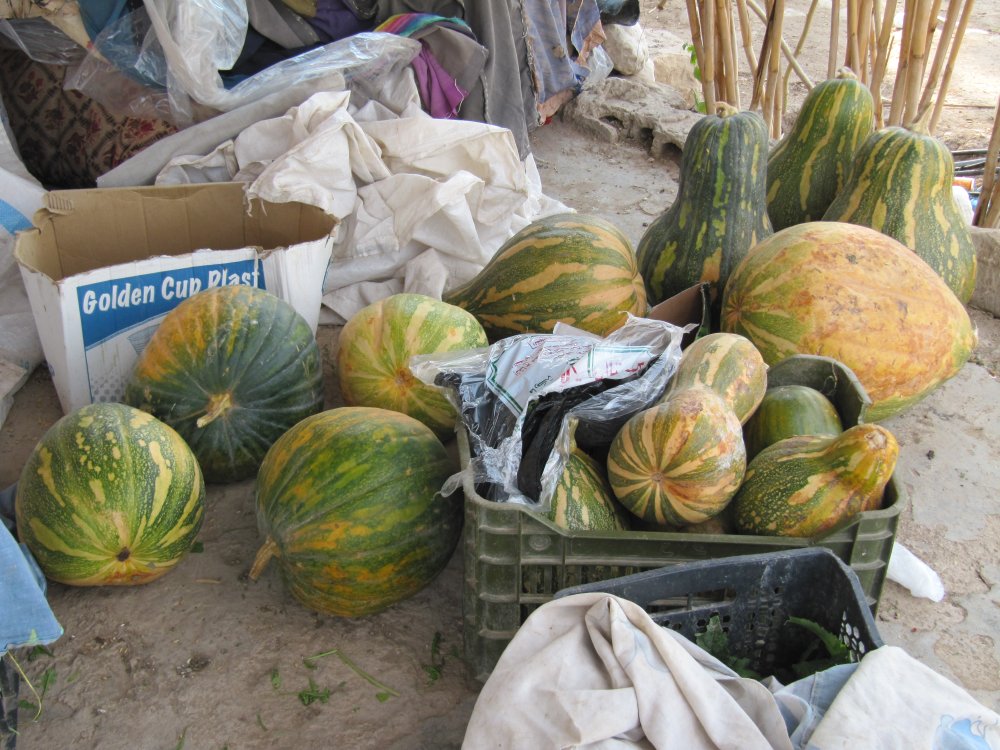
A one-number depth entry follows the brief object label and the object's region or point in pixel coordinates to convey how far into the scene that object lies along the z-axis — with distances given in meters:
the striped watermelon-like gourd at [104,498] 1.91
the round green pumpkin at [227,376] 2.29
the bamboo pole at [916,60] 3.61
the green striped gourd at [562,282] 2.65
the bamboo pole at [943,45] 3.79
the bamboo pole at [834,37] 4.12
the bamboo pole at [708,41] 3.97
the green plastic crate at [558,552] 1.74
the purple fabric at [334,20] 3.80
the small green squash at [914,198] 2.84
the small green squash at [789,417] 2.09
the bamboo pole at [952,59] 3.84
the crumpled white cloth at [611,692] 1.36
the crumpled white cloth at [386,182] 3.29
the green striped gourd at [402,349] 2.38
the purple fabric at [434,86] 3.81
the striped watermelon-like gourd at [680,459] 1.75
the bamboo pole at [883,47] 3.86
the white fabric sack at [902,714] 1.33
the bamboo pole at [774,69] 3.88
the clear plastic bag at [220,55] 3.28
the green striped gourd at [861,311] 2.46
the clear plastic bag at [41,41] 3.57
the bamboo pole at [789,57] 4.42
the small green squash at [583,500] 1.85
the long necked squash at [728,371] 2.05
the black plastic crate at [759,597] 1.62
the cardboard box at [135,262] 2.54
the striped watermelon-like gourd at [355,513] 1.92
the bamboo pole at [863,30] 3.94
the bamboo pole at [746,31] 4.27
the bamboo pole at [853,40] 3.98
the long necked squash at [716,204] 2.79
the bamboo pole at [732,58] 3.96
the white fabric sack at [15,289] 2.89
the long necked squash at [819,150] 3.12
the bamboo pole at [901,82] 3.80
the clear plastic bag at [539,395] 1.81
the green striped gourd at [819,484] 1.78
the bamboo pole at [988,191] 3.60
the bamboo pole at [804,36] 4.64
